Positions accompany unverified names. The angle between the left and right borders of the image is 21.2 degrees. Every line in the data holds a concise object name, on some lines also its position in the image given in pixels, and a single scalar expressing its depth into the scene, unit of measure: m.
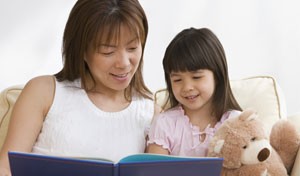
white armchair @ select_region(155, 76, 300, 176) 2.00
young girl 1.82
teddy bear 1.72
